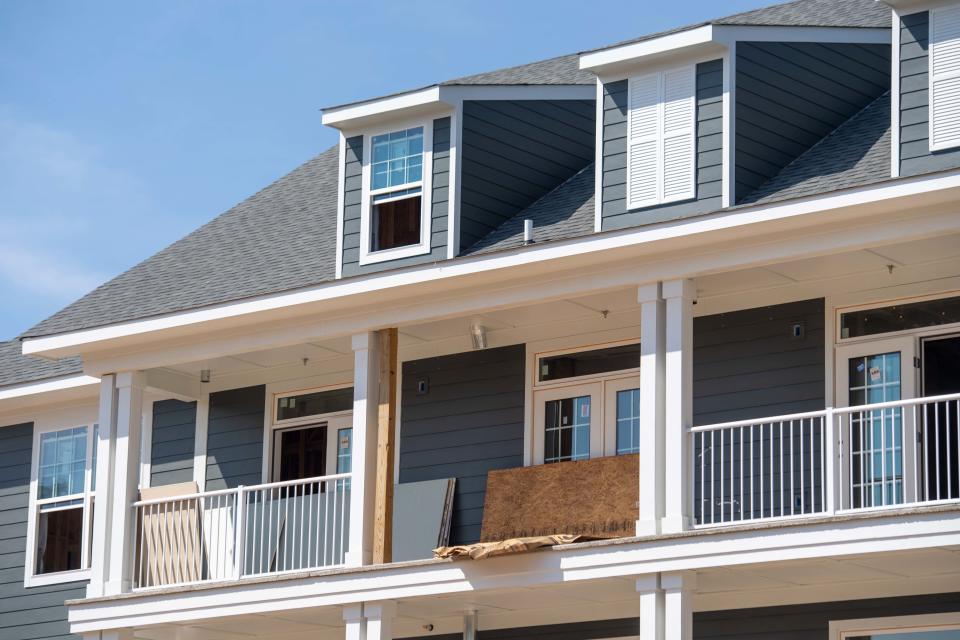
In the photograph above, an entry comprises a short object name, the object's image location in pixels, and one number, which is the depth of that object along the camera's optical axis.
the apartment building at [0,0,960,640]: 17.36
